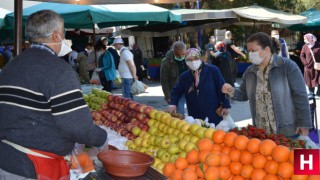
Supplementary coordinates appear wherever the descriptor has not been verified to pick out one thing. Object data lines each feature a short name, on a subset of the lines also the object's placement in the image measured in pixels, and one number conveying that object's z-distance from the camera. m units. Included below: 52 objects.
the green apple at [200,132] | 3.23
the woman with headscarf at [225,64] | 9.59
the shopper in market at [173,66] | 6.83
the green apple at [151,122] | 4.00
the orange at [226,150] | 2.93
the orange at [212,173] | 2.73
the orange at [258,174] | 2.62
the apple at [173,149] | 3.22
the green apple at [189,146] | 3.12
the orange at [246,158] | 2.76
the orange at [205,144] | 2.99
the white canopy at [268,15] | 14.16
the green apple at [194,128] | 3.32
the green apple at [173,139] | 3.41
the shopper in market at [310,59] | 10.73
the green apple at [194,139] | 3.21
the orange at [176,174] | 2.96
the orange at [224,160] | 2.81
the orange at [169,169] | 3.05
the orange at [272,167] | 2.58
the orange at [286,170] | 2.48
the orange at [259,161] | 2.67
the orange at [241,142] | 2.81
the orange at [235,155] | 2.83
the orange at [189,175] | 2.85
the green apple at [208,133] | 3.13
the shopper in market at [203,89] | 4.94
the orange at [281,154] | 2.54
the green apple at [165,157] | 3.23
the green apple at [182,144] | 3.20
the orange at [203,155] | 2.89
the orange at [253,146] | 2.75
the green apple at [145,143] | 3.67
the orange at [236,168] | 2.78
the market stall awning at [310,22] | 16.64
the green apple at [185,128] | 3.42
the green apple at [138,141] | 3.71
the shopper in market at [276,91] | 3.74
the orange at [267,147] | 2.65
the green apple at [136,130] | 3.97
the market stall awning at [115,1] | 5.07
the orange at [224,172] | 2.78
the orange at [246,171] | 2.71
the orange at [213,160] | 2.77
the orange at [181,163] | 2.99
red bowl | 2.52
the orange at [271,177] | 2.57
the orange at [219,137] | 3.01
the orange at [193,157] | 2.98
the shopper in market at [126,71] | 8.89
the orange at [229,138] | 2.91
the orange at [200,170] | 2.86
